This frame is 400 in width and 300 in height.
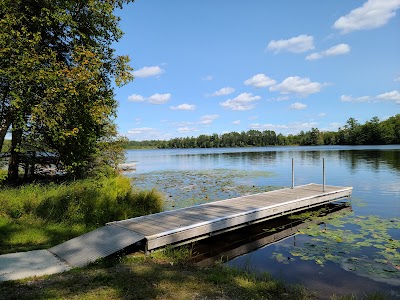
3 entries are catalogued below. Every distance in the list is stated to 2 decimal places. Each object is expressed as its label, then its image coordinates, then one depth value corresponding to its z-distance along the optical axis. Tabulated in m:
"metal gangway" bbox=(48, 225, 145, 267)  6.00
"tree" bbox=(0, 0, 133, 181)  8.10
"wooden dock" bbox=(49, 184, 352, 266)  6.45
